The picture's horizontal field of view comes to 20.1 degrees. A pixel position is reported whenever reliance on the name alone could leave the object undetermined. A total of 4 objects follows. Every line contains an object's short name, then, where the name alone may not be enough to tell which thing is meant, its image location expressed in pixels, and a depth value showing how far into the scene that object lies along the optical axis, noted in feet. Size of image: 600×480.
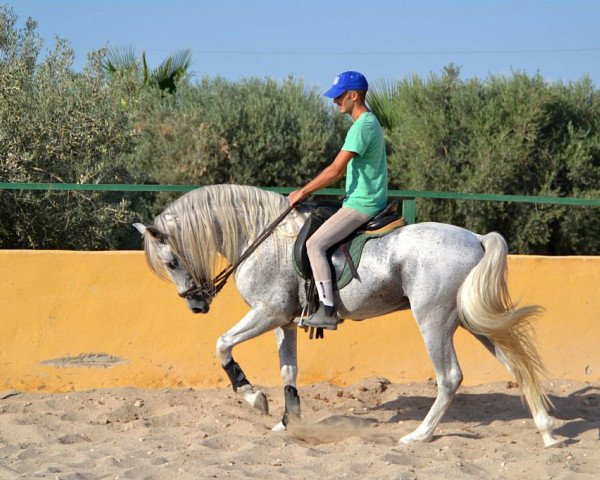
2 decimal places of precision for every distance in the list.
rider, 33.93
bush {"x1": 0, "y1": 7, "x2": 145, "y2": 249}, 59.09
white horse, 33.49
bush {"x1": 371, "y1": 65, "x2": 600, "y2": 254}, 90.80
